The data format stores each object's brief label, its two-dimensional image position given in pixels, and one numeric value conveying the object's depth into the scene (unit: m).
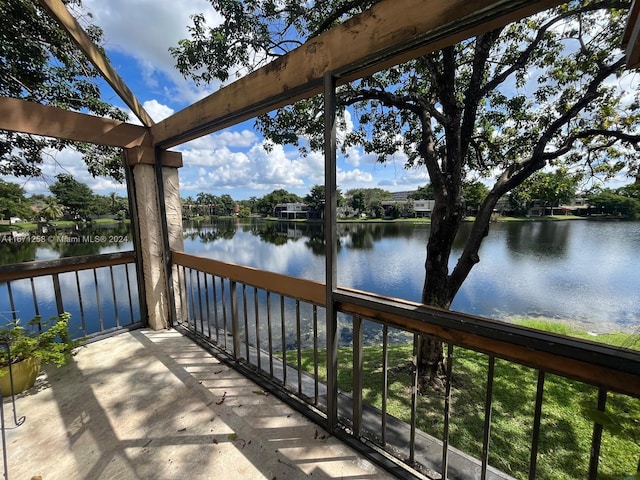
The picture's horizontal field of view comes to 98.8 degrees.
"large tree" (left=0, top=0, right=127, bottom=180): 3.44
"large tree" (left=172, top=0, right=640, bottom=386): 3.12
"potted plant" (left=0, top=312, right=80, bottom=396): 1.91
